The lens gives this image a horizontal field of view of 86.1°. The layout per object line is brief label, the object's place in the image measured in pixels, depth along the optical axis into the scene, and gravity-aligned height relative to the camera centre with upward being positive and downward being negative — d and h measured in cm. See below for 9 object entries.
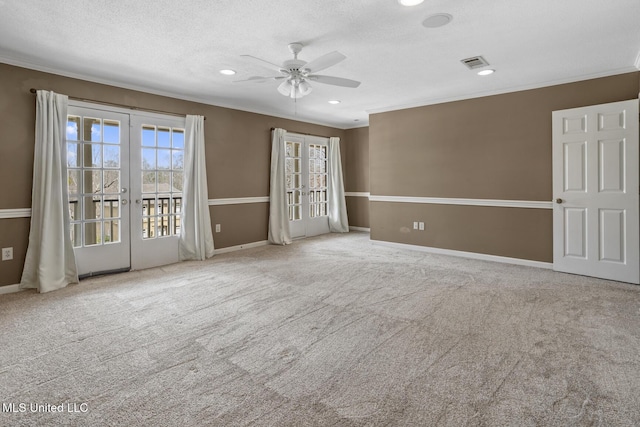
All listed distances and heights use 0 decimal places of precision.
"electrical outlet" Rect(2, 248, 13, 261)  364 -47
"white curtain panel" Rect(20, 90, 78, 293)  371 +5
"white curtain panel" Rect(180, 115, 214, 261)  511 +19
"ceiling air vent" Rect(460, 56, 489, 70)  370 +157
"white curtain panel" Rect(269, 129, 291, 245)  634 +18
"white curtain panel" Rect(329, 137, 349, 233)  781 +29
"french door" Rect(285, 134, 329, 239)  704 +49
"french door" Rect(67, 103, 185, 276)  415 +28
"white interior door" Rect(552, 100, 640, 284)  385 +14
